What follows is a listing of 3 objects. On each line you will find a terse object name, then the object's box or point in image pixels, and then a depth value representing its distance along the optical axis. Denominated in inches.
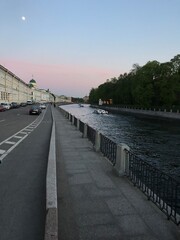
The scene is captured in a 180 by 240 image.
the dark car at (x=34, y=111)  1308.1
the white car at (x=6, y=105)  1714.3
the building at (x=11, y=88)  2197.4
